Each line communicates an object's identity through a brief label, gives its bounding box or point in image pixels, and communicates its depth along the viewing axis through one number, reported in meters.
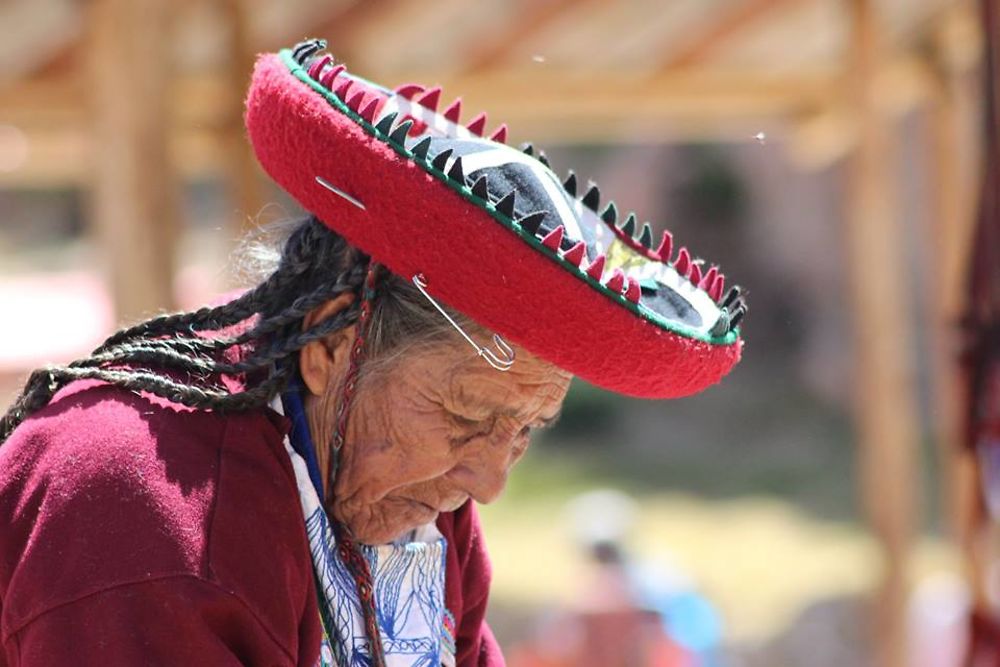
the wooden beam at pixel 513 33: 10.08
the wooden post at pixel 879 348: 8.91
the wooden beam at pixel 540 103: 10.39
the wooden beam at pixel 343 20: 9.70
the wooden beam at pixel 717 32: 10.61
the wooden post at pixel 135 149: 6.37
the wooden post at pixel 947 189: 11.21
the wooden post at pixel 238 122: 9.57
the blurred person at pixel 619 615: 10.12
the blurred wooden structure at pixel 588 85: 6.46
